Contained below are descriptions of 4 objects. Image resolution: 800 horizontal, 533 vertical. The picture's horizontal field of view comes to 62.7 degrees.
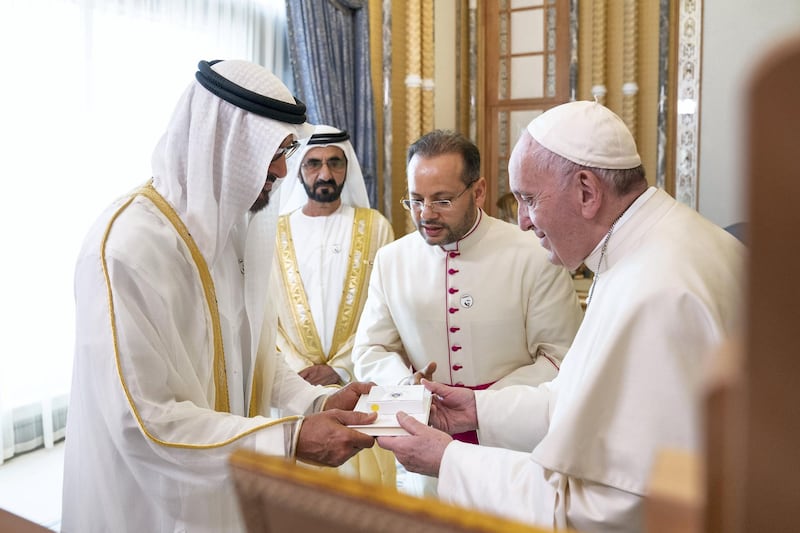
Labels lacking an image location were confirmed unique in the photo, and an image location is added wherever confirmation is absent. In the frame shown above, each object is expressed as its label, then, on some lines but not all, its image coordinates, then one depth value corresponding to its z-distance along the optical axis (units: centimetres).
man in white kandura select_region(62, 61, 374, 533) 173
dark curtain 544
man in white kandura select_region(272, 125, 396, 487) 400
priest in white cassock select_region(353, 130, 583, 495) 293
